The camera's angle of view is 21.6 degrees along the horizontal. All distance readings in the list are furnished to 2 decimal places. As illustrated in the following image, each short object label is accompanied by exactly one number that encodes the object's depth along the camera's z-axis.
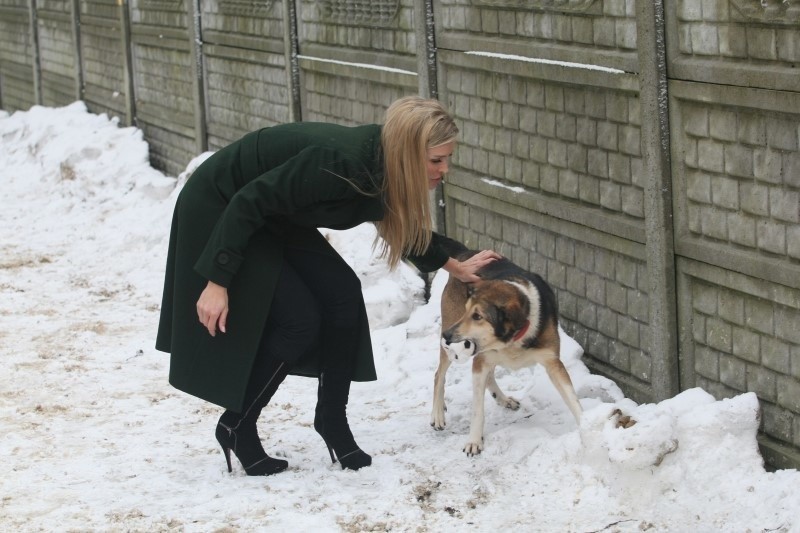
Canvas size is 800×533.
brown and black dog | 8.55
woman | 7.59
